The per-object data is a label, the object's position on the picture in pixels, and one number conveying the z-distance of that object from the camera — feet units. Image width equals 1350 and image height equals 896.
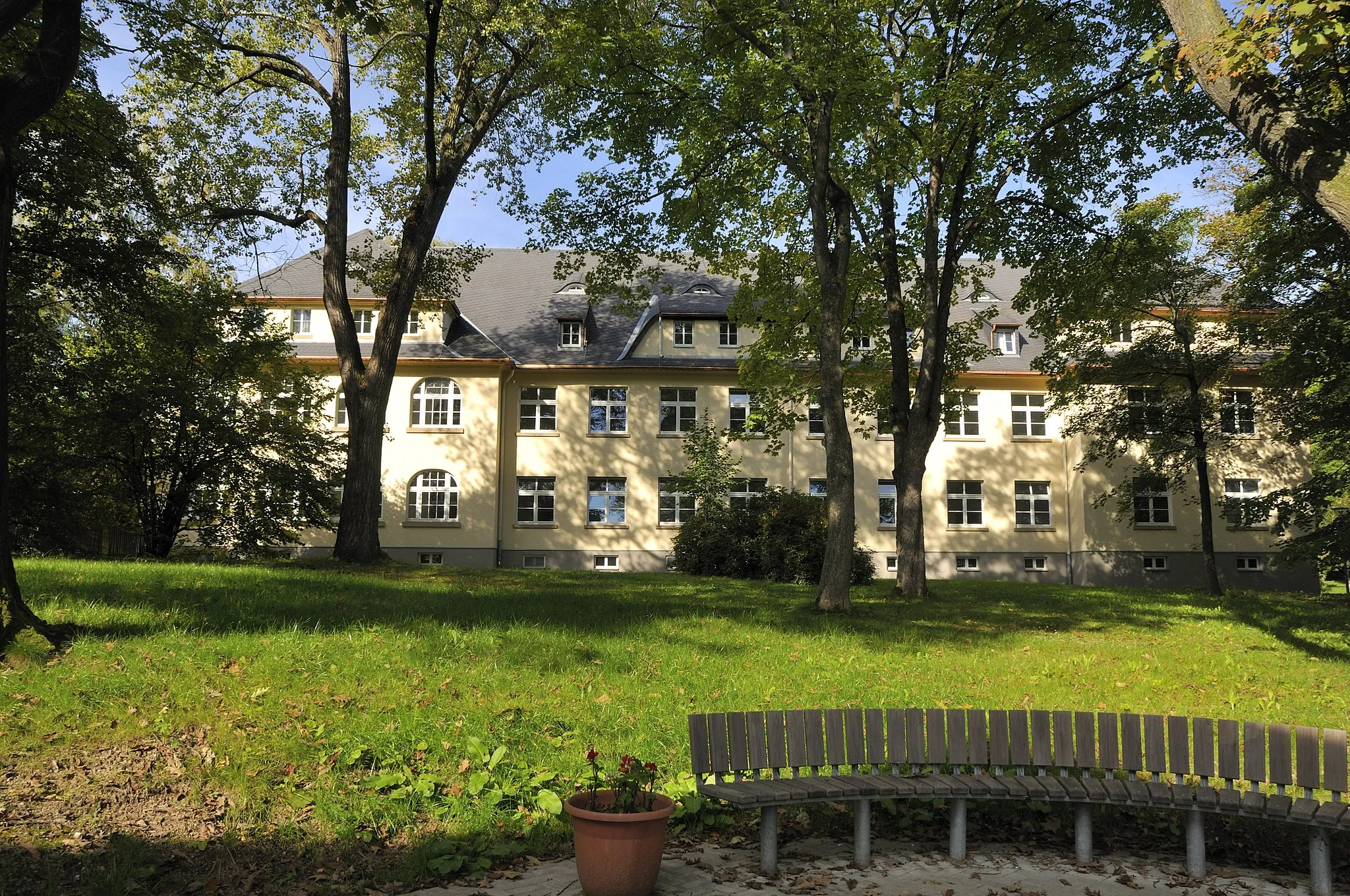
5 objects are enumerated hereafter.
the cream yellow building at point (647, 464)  101.86
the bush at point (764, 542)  70.59
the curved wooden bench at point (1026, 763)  18.49
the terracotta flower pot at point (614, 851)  15.44
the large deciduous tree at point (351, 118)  57.00
